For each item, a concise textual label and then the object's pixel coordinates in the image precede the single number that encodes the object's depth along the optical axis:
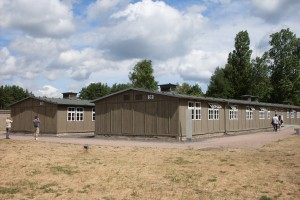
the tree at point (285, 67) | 46.79
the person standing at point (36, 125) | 19.33
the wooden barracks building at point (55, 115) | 24.67
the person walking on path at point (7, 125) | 19.48
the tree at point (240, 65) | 47.18
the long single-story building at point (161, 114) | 18.73
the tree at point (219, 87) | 49.60
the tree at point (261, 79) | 47.62
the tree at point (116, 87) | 67.66
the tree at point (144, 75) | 40.65
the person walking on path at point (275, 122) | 26.09
